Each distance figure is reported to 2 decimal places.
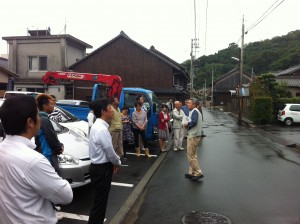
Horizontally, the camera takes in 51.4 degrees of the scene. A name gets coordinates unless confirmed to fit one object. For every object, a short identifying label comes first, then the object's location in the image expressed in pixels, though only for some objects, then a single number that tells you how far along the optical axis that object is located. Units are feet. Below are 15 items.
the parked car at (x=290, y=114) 70.95
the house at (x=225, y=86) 198.65
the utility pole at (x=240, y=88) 80.33
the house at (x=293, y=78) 120.14
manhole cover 15.53
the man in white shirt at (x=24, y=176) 6.13
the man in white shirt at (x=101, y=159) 12.78
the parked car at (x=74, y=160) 17.03
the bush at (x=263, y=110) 70.90
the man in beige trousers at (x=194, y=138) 23.36
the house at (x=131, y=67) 91.35
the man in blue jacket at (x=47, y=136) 13.62
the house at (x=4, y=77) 65.36
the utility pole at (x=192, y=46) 141.82
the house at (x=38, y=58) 86.28
